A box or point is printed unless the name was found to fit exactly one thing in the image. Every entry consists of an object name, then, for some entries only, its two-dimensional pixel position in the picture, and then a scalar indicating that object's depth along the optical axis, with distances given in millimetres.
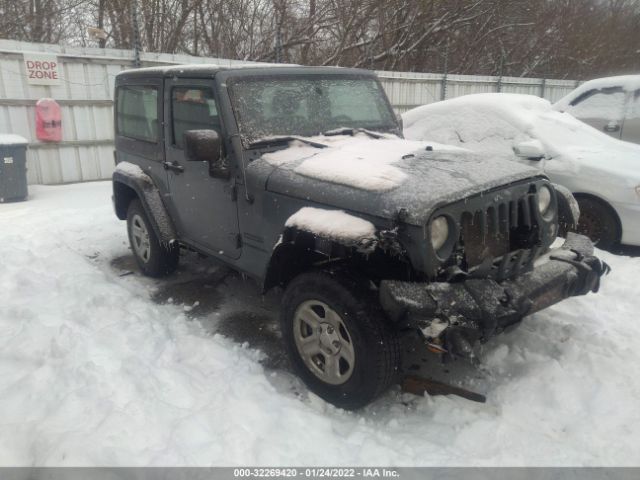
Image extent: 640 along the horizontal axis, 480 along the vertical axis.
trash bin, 7070
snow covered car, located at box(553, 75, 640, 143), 8117
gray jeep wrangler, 2604
